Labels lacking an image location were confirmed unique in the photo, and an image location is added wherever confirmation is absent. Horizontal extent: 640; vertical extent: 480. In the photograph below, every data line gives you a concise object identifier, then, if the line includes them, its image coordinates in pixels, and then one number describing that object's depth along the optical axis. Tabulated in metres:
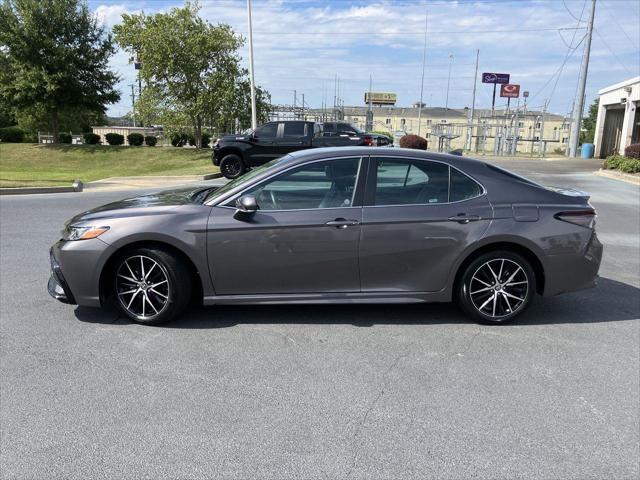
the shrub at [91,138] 37.38
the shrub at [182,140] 33.19
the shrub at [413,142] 27.67
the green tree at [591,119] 102.71
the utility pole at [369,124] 55.53
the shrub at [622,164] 21.51
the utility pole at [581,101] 35.12
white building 33.03
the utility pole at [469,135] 46.83
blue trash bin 39.16
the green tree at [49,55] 30.14
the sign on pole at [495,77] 61.19
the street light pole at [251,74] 25.44
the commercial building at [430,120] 94.69
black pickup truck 18.44
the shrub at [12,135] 38.56
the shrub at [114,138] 35.28
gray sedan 4.50
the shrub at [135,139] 34.94
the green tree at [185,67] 27.73
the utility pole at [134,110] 29.68
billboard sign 123.85
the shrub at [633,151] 23.39
